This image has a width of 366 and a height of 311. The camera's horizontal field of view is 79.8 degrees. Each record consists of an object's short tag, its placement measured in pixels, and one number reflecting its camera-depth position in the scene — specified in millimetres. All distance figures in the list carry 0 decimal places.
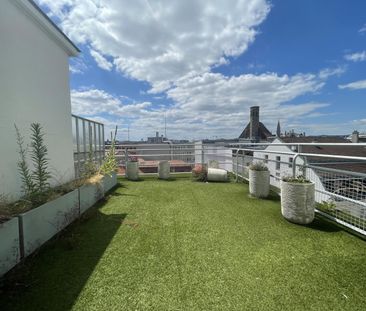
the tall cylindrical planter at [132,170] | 6848
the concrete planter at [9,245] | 1861
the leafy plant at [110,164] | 5121
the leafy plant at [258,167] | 4441
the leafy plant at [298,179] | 3092
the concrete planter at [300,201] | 2924
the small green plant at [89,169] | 4768
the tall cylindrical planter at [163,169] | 6879
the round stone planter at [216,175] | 6314
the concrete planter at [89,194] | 3605
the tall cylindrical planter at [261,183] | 4363
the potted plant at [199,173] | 6453
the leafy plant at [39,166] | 2969
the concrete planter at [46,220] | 2191
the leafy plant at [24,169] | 2869
